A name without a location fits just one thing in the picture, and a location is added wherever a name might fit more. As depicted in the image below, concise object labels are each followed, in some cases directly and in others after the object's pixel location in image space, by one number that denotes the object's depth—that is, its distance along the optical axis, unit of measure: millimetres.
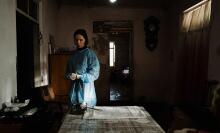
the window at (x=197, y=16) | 2881
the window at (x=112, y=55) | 7956
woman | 2062
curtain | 2851
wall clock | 4617
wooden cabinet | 3509
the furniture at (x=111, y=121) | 1183
